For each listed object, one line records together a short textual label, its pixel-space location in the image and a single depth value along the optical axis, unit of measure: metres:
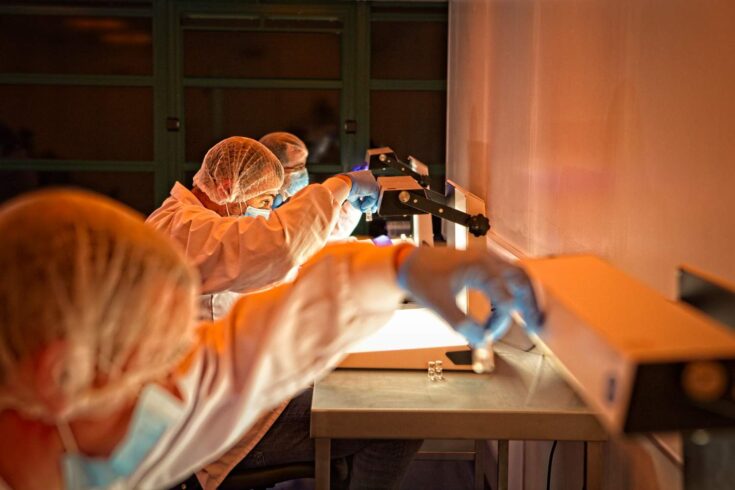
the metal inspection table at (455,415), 1.64
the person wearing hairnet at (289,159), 3.27
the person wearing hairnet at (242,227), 2.16
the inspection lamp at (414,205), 1.95
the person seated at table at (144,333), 0.83
